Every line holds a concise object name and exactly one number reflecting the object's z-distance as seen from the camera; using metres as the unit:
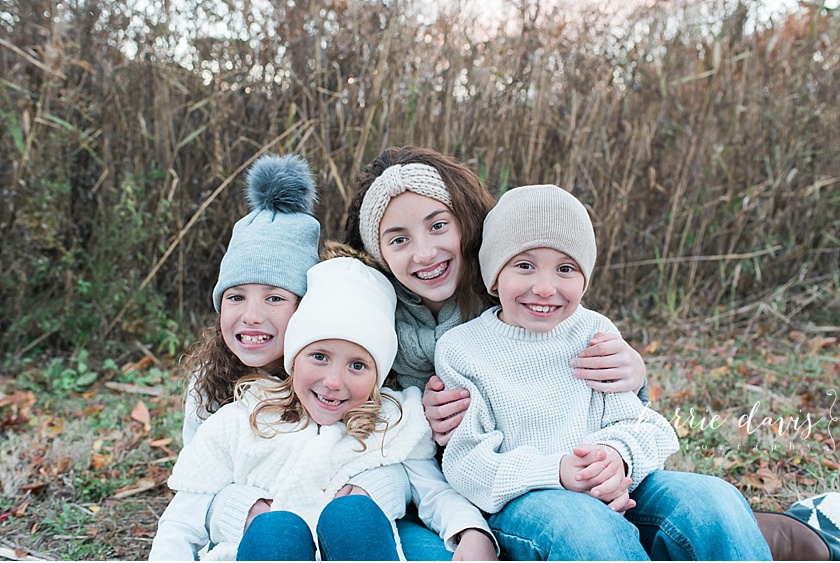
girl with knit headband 1.93
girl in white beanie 1.84
